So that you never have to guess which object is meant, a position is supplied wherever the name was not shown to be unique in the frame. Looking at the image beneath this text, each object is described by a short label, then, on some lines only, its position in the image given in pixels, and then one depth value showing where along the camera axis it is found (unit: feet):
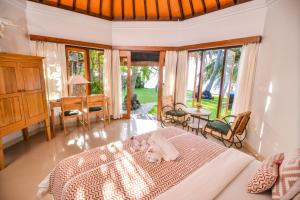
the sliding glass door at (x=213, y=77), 13.21
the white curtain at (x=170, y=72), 15.76
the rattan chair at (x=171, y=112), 14.25
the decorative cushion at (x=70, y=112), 12.54
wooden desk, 11.98
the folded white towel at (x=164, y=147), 5.85
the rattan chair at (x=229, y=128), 9.61
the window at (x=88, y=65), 14.57
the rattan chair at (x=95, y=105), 13.19
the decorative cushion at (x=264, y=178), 4.20
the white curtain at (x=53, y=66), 12.18
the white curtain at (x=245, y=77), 10.42
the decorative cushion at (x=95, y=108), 13.77
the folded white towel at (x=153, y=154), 5.62
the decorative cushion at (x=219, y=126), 10.40
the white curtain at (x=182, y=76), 15.45
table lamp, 14.76
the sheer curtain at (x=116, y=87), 15.96
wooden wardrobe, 8.36
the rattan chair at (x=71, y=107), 12.00
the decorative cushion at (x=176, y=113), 13.96
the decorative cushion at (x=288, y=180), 3.59
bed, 4.19
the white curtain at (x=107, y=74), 15.67
